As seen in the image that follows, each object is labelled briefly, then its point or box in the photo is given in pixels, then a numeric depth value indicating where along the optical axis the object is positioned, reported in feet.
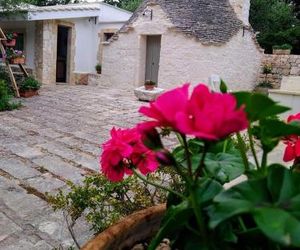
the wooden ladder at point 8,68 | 29.14
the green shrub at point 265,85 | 44.81
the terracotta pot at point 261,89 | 43.51
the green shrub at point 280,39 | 50.88
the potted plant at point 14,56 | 29.71
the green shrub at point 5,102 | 23.54
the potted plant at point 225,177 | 1.90
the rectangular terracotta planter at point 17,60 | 29.81
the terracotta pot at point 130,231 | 3.42
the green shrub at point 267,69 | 45.52
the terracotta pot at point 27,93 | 29.67
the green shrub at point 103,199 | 5.97
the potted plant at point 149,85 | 30.50
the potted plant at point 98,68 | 45.70
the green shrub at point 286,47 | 43.96
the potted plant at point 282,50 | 43.59
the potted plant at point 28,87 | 29.66
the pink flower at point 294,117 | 3.41
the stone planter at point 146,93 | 29.73
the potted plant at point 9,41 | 30.30
